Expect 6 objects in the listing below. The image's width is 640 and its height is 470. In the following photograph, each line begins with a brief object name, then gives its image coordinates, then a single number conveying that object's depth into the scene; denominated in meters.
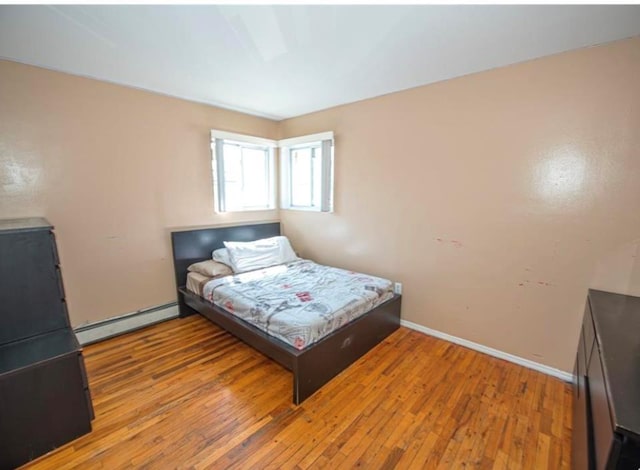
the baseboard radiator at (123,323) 2.57
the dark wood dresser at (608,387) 0.85
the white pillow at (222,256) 3.17
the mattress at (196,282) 2.88
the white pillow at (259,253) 3.16
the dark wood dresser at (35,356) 1.42
